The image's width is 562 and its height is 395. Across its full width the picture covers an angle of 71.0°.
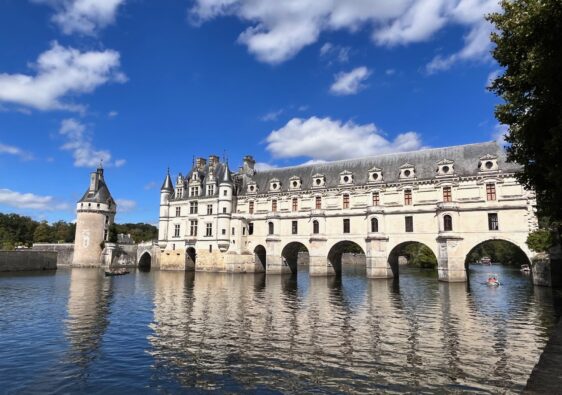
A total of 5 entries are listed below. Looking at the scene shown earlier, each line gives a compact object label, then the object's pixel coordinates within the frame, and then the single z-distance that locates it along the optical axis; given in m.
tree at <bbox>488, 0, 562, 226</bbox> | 12.27
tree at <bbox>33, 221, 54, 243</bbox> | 90.75
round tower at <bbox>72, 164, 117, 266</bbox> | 60.50
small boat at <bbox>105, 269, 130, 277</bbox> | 44.88
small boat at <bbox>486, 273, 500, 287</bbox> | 35.64
